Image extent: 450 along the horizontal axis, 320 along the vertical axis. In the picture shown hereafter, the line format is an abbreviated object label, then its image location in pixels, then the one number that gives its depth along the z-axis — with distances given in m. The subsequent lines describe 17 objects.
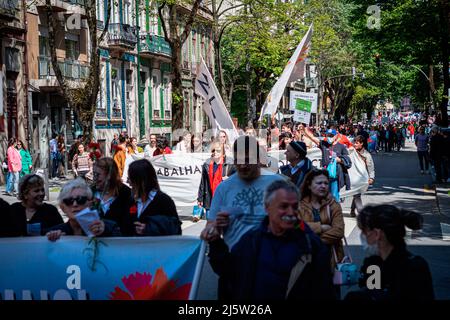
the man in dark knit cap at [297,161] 9.29
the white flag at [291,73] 14.78
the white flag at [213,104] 13.36
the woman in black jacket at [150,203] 6.30
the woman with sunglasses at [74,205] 6.05
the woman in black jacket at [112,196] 6.56
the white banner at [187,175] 17.44
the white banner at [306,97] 22.06
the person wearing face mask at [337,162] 15.80
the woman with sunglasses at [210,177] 13.27
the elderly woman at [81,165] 19.69
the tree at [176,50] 28.50
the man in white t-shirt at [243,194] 6.15
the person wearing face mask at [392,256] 4.43
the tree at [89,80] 25.51
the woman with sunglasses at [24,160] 24.98
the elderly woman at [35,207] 6.66
